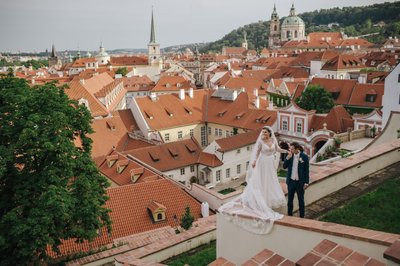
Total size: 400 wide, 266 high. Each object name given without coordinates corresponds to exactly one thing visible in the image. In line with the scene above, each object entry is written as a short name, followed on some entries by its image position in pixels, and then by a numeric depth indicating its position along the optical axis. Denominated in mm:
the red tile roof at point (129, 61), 137500
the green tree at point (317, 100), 43844
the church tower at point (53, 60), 176050
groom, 8539
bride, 7590
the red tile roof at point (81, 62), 134250
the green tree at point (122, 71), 112656
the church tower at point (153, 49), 143725
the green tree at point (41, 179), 11609
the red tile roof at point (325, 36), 139500
